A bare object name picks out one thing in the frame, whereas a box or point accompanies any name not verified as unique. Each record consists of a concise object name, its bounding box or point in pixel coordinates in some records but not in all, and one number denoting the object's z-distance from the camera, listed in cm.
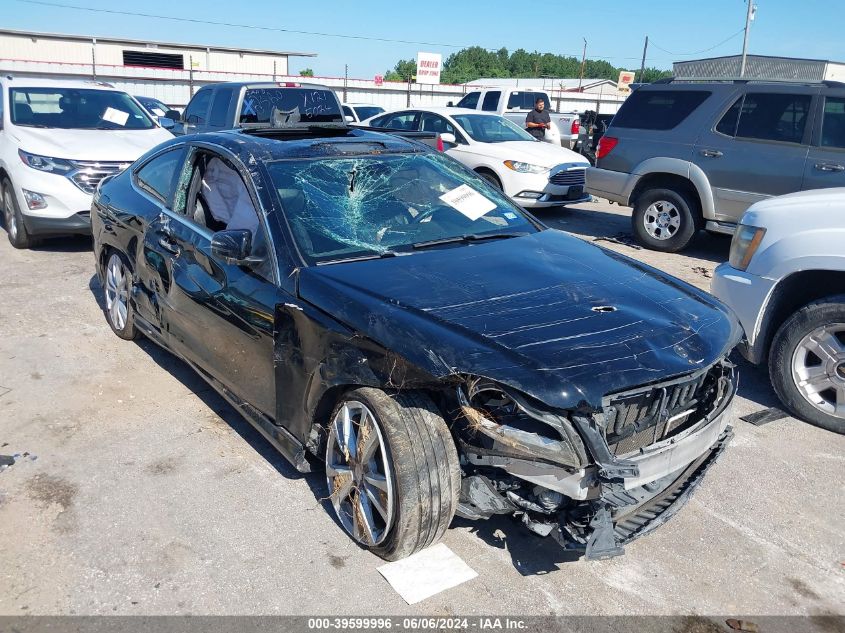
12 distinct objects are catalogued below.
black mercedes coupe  265
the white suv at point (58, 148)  788
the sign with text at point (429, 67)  4500
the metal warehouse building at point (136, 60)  2516
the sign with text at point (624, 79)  4862
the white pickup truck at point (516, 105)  1770
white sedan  1063
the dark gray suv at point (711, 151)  779
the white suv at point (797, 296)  432
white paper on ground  292
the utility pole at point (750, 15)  3414
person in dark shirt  1418
